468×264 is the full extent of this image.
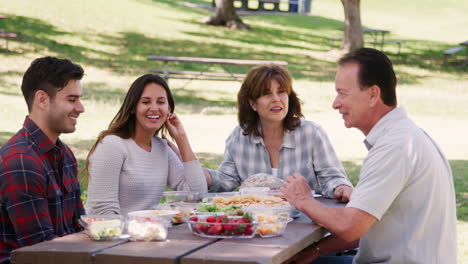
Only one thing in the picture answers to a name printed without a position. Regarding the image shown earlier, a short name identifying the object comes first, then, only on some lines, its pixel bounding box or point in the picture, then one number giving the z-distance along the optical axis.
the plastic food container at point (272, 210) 3.50
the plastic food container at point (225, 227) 3.18
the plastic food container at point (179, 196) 3.91
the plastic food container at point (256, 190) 4.23
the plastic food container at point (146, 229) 3.14
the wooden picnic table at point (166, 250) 2.83
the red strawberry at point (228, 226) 3.18
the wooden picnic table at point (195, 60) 17.69
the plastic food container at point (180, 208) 3.66
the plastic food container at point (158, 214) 3.27
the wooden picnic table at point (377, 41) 28.60
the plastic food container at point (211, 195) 4.03
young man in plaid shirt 3.46
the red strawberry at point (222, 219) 3.22
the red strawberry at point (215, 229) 3.19
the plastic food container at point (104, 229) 3.15
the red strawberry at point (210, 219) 3.24
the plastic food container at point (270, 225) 3.25
